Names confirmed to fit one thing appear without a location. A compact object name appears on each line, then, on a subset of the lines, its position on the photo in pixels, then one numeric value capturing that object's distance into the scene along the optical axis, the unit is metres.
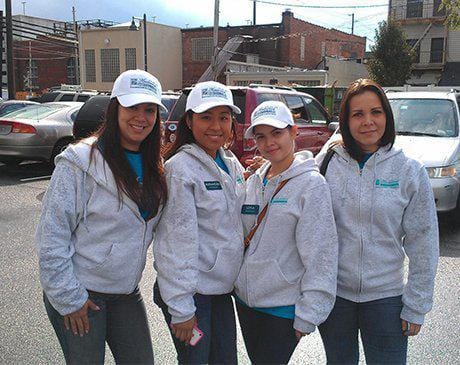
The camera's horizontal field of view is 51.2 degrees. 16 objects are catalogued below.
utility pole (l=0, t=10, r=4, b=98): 21.80
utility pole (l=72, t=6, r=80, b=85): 43.11
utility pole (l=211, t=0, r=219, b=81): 21.62
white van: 6.05
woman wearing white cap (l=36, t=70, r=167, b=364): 2.01
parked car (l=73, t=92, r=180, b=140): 7.14
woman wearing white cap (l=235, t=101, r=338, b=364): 2.09
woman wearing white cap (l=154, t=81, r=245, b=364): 2.11
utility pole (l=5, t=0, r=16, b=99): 19.94
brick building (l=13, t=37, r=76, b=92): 47.53
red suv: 7.38
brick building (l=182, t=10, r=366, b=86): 37.44
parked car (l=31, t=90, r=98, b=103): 17.34
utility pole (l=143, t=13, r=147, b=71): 32.34
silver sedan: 10.13
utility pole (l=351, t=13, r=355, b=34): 45.59
